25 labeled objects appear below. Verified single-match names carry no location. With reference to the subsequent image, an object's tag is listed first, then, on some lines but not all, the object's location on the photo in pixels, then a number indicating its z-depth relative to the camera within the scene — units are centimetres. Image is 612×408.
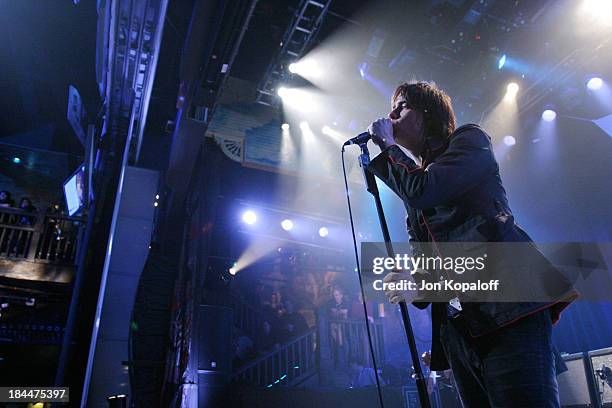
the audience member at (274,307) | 891
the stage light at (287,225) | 1065
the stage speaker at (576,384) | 451
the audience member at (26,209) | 875
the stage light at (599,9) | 543
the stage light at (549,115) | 726
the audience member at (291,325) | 864
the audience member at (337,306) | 866
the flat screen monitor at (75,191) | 740
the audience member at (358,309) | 946
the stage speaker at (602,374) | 423
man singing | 110
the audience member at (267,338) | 837
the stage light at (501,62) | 648
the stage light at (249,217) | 983
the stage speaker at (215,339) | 592
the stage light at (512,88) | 690
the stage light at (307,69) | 766
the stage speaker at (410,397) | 632
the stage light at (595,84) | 634
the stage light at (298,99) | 863
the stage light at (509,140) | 782
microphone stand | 120
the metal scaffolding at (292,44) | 561
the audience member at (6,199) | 910
